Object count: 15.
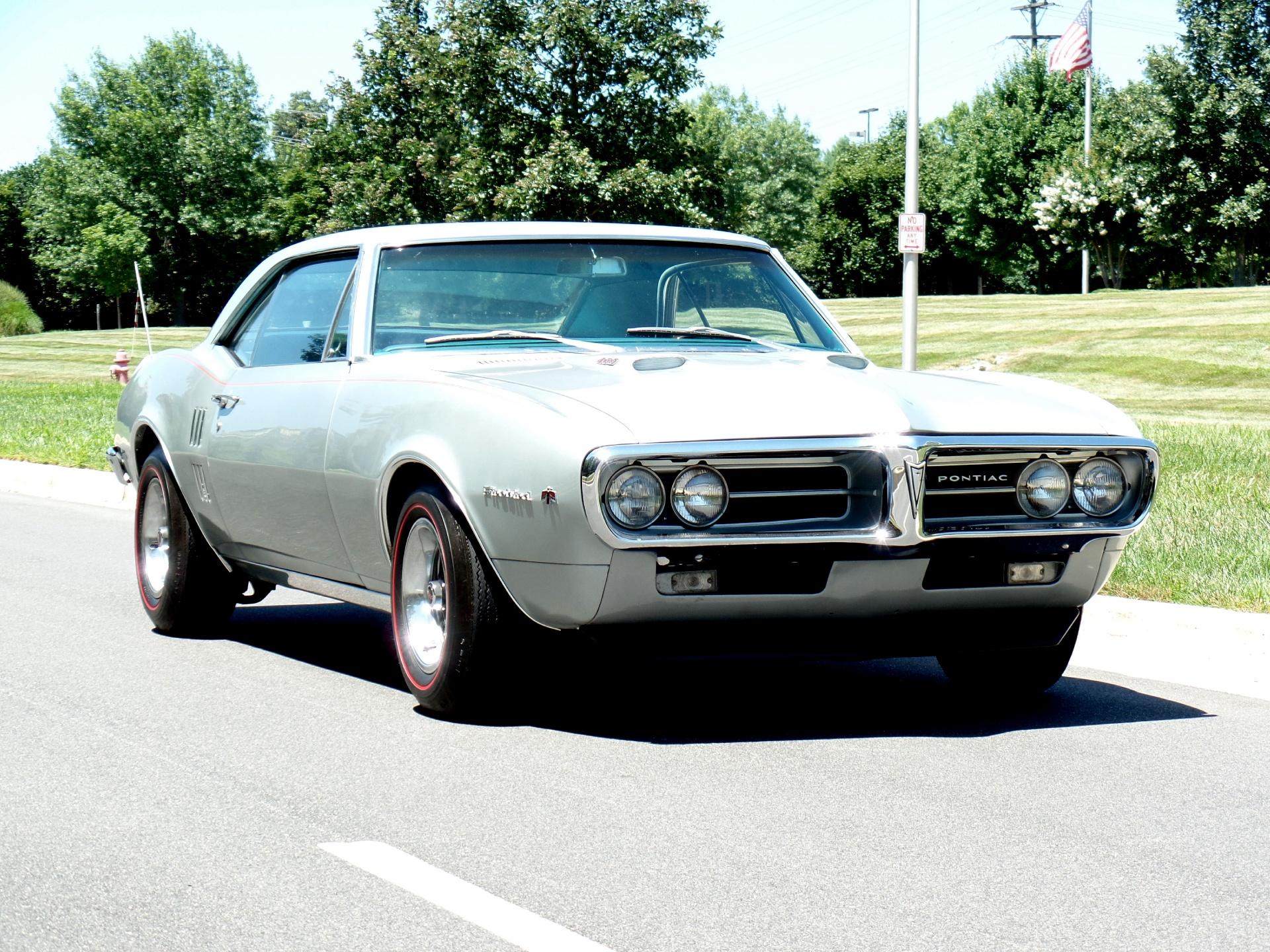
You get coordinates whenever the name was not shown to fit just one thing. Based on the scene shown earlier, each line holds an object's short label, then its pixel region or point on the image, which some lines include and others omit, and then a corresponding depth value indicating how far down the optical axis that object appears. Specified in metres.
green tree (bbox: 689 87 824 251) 103.88
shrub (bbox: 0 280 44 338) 73.06
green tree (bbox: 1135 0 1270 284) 47.09
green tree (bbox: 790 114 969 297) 87.94
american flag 50.59
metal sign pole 21.70
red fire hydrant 33.25
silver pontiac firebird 5.04
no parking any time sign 20.30
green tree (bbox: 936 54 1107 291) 71.38
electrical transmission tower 83.62
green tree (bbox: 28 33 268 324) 80.75
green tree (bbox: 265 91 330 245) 79.19
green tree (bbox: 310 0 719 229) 44.38
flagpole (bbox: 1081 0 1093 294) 59.09
